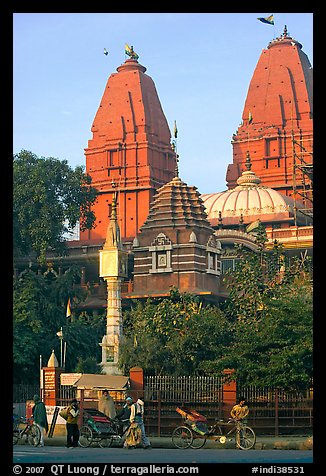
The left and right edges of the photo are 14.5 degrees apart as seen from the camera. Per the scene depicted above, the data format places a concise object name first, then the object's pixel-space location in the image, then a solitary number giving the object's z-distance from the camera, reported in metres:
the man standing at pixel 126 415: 28.92
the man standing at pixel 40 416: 27.94
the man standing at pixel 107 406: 31.77
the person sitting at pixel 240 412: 28.38
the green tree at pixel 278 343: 35.69
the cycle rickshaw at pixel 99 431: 27.72
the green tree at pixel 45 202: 58.22
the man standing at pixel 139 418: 26.80
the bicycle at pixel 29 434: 28.19
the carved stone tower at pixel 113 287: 47.22
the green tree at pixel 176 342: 41.62
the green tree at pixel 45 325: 46.19
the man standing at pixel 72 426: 26.36
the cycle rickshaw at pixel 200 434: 27.59
